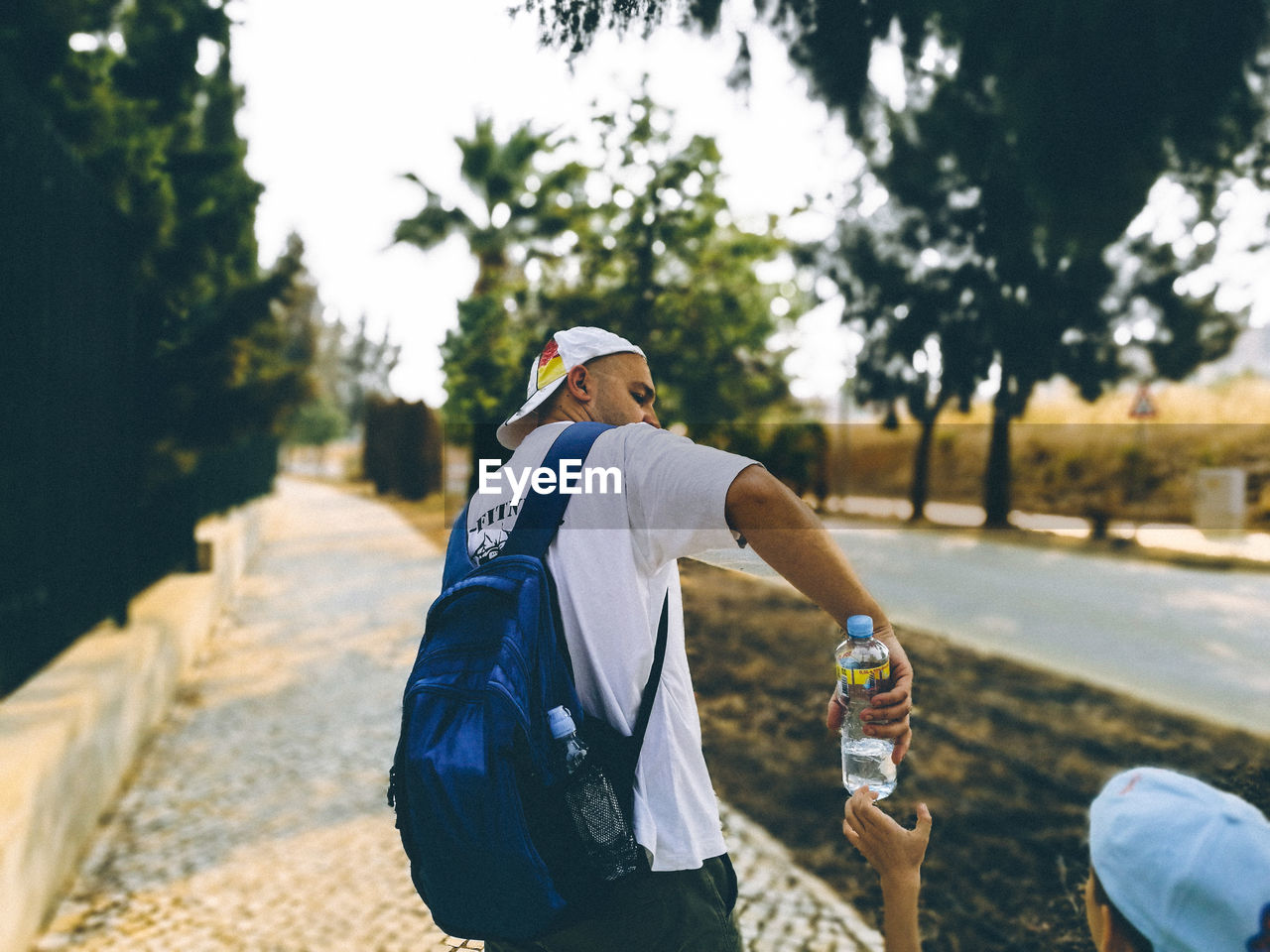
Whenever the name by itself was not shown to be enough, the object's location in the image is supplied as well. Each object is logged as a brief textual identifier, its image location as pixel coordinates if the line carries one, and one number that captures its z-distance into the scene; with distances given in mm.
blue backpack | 1341
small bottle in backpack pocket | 1394
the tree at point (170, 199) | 6477
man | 1346
